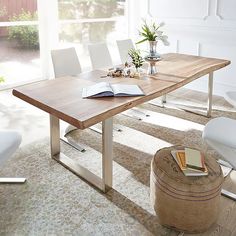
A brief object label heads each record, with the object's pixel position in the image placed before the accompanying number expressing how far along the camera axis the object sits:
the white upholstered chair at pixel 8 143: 1.85
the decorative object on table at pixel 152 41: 2.78
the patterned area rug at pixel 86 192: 1.86
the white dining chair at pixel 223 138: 2.03
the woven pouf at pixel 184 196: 1.72
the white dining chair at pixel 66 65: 2.85
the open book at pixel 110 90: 2.15
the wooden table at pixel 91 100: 1.91
